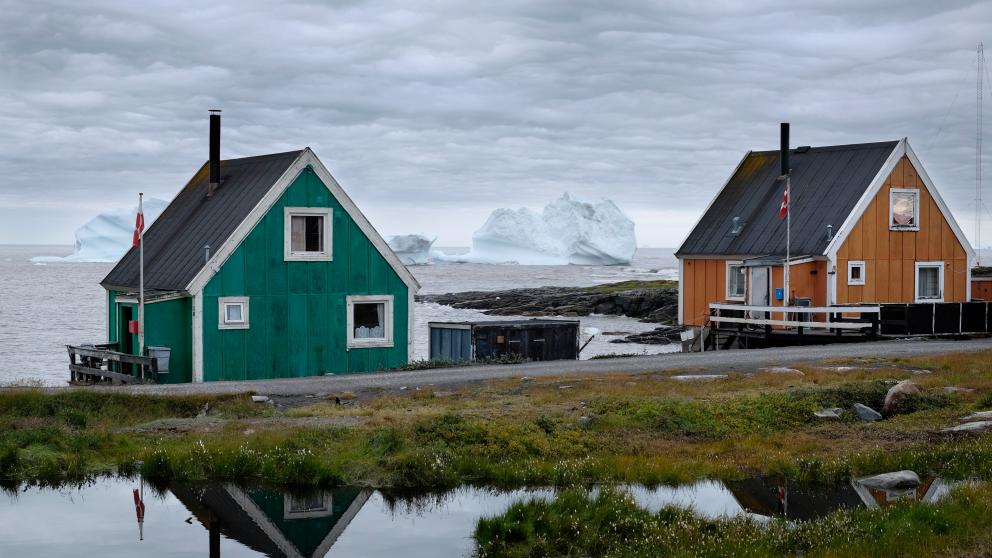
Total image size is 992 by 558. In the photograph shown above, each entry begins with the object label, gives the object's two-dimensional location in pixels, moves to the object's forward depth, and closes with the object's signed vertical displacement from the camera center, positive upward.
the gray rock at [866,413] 20.16 -2.49
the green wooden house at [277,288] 30.28 -0.44
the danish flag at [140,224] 30.89 +1.31
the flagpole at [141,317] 29.81 -1.20
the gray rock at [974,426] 17.89 -2.42
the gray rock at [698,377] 24.91 -2.31
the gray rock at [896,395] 20.47 -2.20
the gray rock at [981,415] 18.75 -2.35
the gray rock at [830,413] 20.14 -2.48
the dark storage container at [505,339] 33.94 -2.04
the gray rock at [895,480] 15.15 -2.77
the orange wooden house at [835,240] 39.72 +1.19
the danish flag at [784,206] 37.94 +2.23
